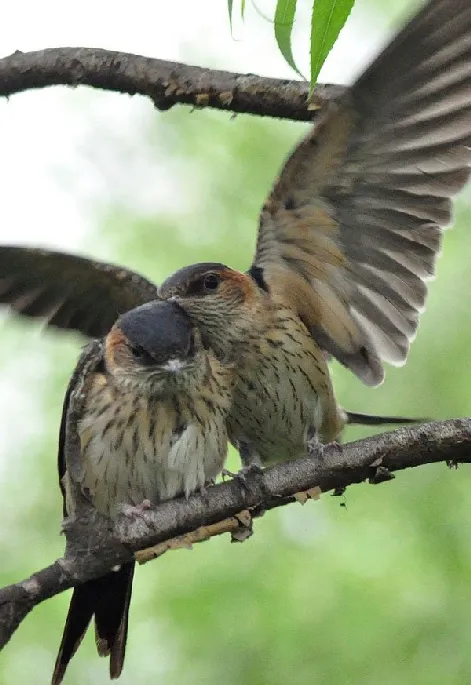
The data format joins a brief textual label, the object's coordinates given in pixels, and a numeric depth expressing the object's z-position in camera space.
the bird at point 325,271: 8.78
